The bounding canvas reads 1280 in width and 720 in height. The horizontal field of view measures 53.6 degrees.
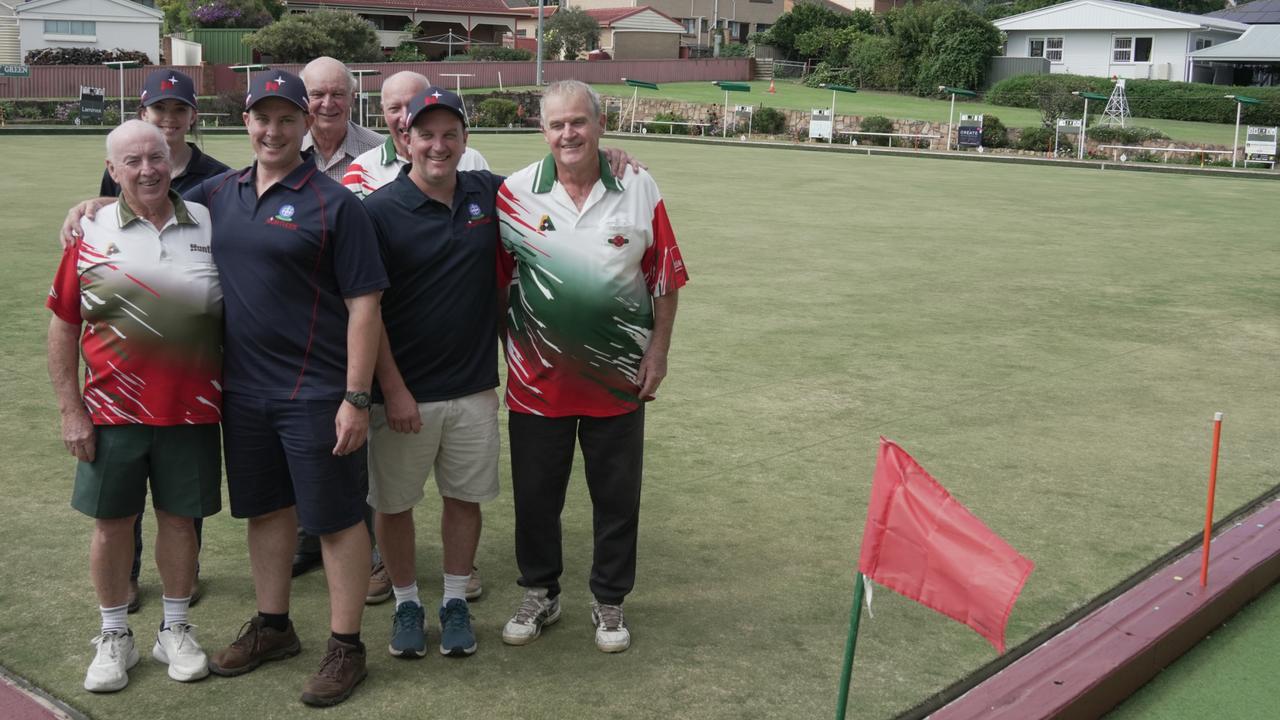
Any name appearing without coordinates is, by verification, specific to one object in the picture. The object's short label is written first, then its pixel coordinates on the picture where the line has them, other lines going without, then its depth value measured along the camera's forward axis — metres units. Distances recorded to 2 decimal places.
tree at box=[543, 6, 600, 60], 69.94
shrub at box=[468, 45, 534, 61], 62.16
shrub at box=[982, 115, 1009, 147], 35.81
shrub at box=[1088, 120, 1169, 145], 34.41
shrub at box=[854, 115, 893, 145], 38.28
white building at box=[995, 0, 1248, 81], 53.19
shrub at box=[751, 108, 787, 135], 41.53
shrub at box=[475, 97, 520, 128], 43.31
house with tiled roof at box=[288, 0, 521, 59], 67.56
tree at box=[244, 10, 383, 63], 54.28
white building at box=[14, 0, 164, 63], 53.88
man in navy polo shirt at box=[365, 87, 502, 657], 4.09
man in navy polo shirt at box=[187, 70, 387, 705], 3.85
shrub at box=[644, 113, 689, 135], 41.12
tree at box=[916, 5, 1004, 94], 54.59
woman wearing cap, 4.56
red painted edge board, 3.96
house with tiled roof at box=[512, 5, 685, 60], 72.38
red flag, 3.25
